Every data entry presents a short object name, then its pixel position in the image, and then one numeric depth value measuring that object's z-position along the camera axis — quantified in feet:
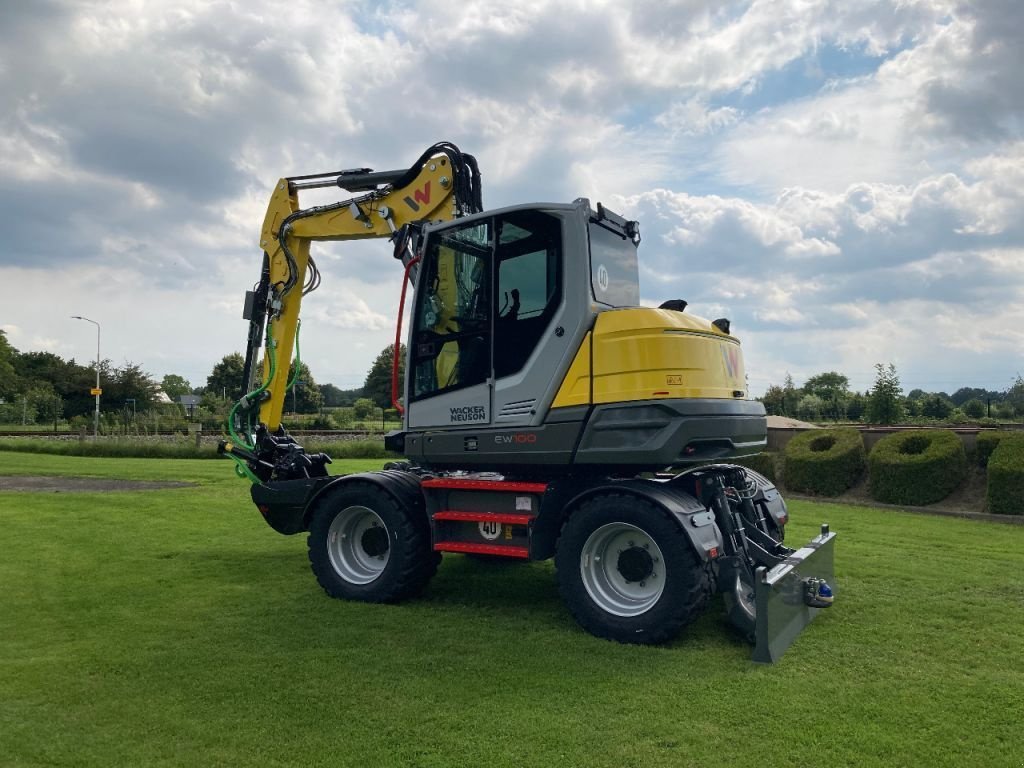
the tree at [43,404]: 176.76
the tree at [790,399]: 140.39
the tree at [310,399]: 202.93
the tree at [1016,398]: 109.07
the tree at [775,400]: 138.65
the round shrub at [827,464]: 46.93
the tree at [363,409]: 196.13
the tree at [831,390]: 132.98
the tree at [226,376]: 233.96
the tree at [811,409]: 134.82
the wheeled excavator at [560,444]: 19.08
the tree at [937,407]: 120.88
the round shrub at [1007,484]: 38.75
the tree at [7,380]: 192.34
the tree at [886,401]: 82.12
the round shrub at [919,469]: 42.60
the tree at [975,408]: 115.55
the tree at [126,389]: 163.12
